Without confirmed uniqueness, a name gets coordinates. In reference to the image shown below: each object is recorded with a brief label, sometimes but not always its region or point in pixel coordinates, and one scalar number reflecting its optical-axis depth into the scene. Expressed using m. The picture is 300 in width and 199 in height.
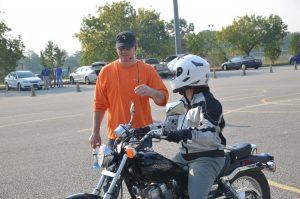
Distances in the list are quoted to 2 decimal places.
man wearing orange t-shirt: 4.67
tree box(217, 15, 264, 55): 65.06
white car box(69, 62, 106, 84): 36.22
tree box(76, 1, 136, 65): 52.44
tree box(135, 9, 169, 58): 53.50
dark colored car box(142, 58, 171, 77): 35.70
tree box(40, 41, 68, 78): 63.25
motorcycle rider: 3.79
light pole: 30.97
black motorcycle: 3.47
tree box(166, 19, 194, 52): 105.66
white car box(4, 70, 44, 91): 33.22
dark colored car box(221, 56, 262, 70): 46.09
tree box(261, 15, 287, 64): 63.50
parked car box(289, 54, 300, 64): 49.86
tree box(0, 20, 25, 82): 43.28
